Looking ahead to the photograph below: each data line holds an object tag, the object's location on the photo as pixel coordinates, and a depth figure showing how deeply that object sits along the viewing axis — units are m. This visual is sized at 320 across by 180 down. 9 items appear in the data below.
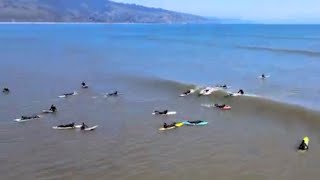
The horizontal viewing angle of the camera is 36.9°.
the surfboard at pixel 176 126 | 36.09
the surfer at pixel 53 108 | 41.59
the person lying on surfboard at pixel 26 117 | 38.81
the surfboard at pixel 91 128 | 35.91
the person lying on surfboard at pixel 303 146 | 30.81
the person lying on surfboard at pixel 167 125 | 36.06
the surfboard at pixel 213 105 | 42.84
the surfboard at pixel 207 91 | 49.53
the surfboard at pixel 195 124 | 37.06
